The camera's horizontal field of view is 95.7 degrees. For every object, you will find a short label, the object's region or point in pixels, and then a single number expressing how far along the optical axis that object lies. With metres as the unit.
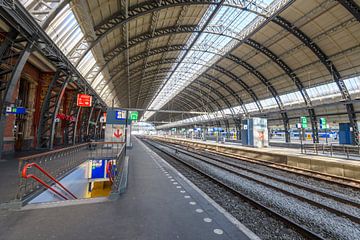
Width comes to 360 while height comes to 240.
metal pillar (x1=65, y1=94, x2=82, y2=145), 19.30
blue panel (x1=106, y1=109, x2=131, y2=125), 17.85
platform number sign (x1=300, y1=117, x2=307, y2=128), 16.56
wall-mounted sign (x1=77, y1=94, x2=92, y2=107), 14.90
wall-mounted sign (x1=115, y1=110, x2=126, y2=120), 17.47
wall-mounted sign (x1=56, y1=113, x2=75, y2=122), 16.69
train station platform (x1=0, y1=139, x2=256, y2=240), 3.06
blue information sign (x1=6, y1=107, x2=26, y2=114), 9.02
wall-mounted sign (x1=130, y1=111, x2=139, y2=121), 22.24
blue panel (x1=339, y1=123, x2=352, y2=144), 19.16
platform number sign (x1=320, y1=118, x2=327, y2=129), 19.33
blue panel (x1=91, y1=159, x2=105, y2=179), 10.75
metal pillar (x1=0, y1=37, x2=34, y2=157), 8.39
